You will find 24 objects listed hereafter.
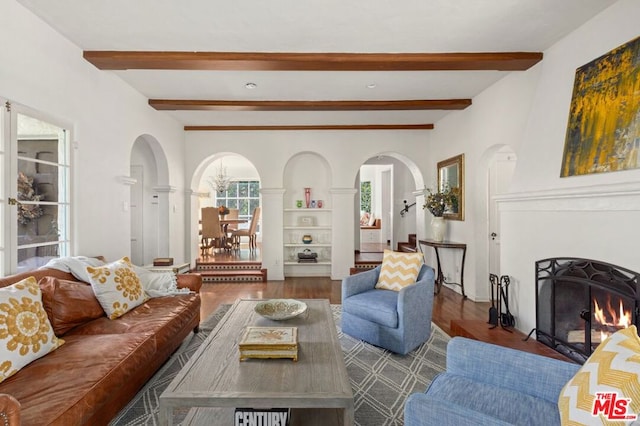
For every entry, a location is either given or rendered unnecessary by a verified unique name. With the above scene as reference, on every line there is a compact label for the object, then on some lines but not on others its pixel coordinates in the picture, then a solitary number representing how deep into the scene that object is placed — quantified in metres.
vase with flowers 4.85
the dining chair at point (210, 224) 6.82
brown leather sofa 1.42
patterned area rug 1.96
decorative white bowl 2.26
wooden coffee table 1.40
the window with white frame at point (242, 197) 10.49
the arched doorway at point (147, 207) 5.11
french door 2.31
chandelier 9.48
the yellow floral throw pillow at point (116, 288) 2.44
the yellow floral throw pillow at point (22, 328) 1.60
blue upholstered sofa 1.21
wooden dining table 7.53
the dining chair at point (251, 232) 7.57
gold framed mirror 4.69
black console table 4.58
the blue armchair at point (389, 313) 2.70
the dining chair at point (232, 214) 8.90
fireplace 2.09
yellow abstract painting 2.08
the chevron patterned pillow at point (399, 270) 3.15
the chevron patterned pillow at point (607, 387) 0.95
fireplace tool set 3.01
